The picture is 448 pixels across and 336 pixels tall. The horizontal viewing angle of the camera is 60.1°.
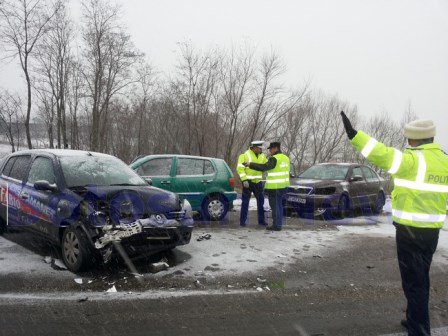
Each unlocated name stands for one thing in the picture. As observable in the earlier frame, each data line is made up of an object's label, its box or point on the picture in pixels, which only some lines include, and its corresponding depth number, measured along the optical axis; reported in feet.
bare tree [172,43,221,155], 80.64
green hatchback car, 29.91
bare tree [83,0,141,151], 90.80
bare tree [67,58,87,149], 97.19
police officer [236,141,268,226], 29.19
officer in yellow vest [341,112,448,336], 10.94
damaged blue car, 16.35
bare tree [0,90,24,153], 103.96
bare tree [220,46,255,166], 81.20
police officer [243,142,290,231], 27.63
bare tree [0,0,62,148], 85.15
